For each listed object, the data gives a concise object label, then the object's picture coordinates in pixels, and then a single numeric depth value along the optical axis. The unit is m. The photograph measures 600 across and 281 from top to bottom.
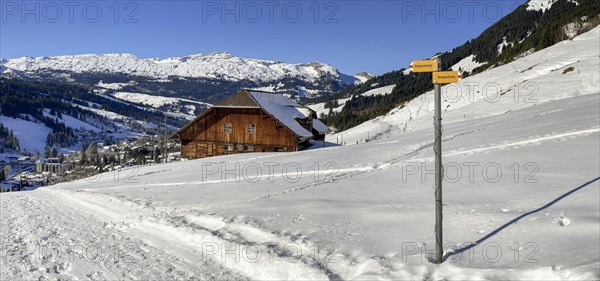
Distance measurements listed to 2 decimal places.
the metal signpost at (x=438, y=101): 5.36
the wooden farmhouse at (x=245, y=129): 39.47
